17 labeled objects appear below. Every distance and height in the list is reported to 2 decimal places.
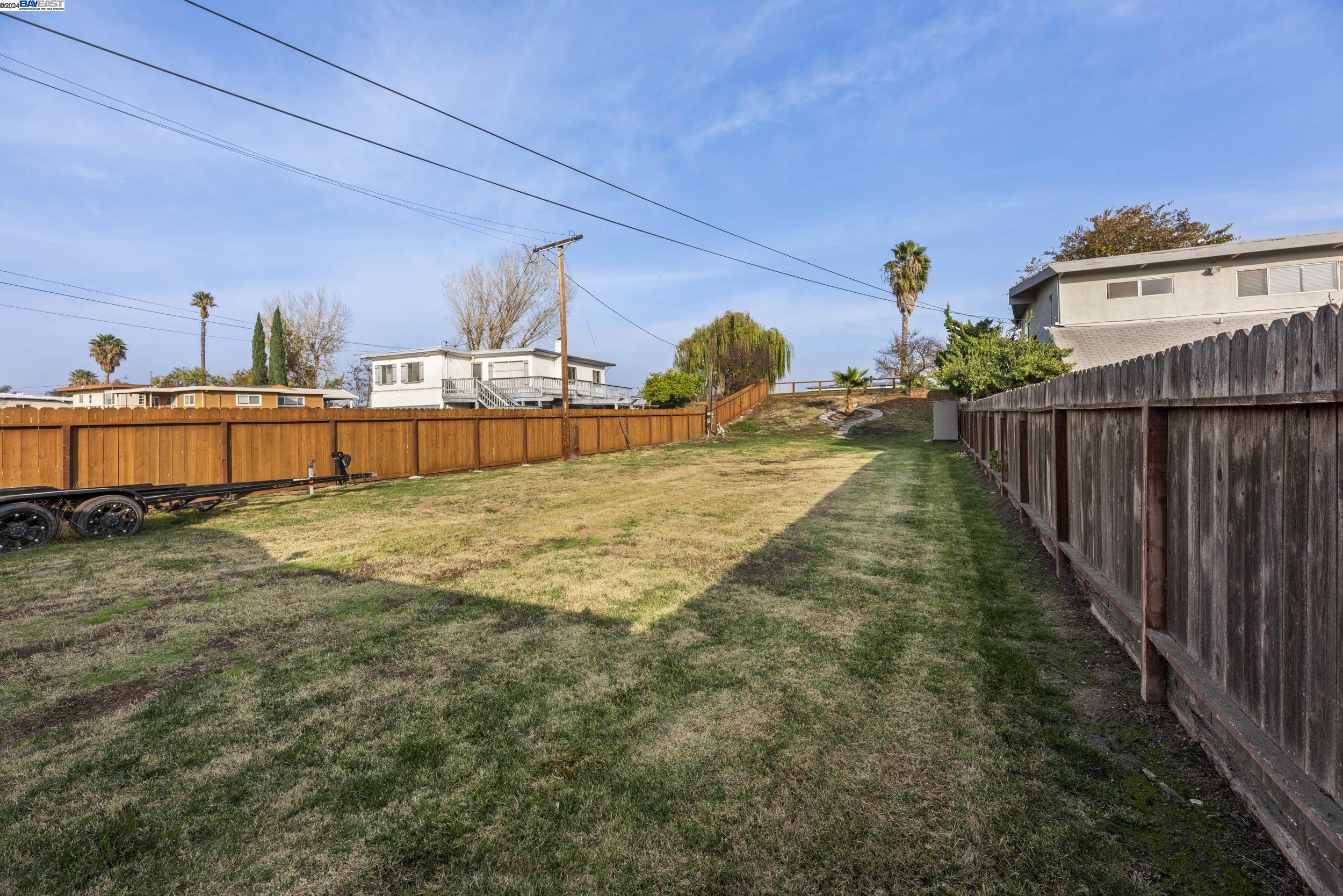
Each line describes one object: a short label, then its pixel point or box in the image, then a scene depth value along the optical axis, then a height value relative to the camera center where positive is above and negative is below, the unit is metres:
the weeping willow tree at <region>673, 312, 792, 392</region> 47.12 +6.74
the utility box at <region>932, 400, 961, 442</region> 24.25 +0.49
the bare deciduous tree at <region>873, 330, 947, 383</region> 40.53 +5.26
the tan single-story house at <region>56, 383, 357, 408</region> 34.59 +2.99
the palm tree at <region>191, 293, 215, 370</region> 57.28 +13.55
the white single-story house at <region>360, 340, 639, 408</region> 36.09 +3.88
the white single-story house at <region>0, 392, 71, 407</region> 28.55 +2.33
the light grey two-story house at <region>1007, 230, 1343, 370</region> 18.78 +4.50
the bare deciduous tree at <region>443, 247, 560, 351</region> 43.75 +9.61
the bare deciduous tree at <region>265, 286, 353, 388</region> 48.72 +7.99
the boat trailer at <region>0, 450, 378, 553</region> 7.22 -0.80
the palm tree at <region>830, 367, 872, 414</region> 32.62 +3.11
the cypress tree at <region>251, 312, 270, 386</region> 46.64 +6.68
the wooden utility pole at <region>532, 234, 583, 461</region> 20.38 +1.61
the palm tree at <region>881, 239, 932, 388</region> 39.75 +10.62
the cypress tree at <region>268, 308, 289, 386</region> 45.88 +7.11
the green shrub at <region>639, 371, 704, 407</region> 37.53 +3.10
